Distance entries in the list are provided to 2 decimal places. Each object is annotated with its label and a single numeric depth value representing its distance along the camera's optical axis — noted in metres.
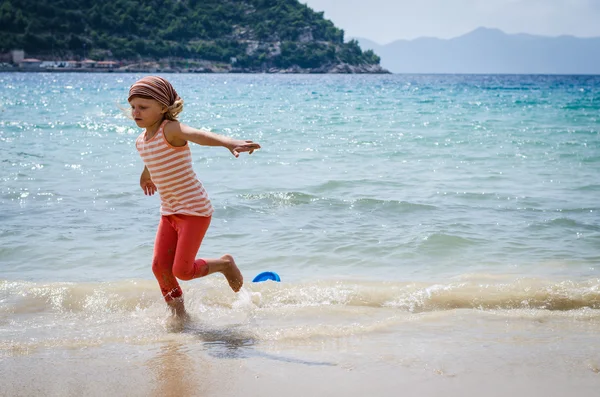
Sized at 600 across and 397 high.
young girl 4.10
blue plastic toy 5.37
